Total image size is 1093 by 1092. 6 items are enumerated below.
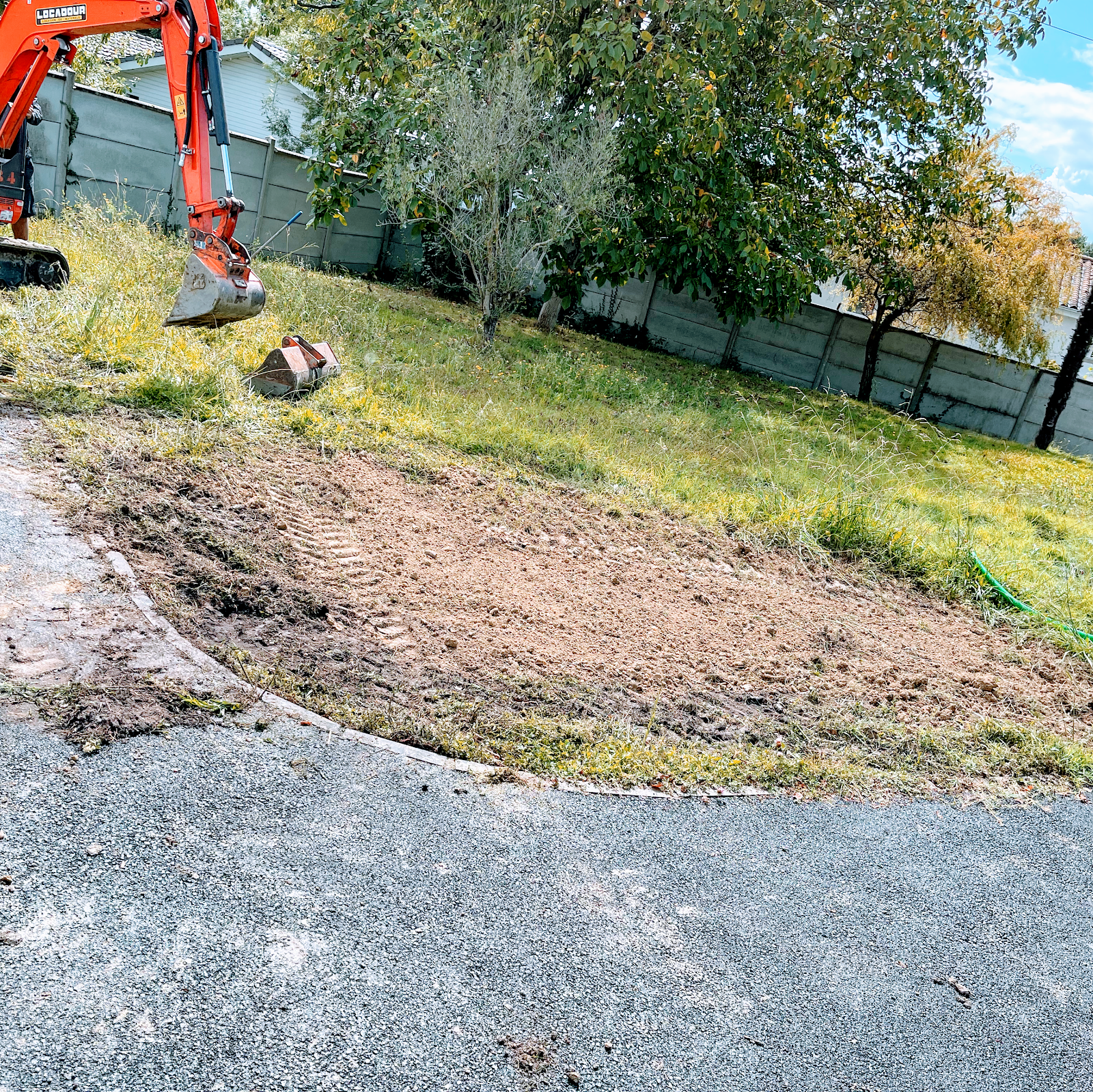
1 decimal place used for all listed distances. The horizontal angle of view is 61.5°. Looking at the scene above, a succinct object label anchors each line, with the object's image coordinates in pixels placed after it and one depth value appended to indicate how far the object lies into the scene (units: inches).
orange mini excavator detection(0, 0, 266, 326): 244.7
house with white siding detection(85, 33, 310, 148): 953.5
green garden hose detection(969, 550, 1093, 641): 272.7
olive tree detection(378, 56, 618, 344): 441.7
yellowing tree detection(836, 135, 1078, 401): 613.9
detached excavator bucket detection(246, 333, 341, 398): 277.6
